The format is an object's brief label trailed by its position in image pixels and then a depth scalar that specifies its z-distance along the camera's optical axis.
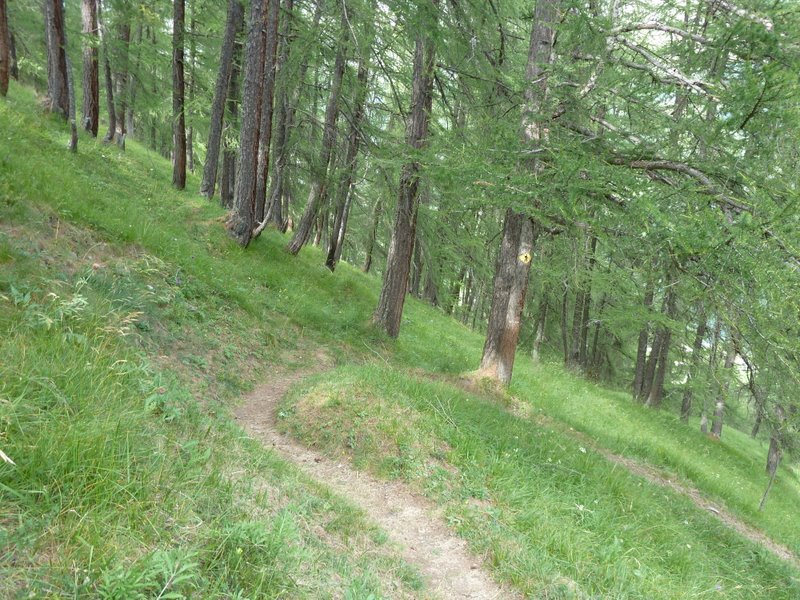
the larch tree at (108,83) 13.30
